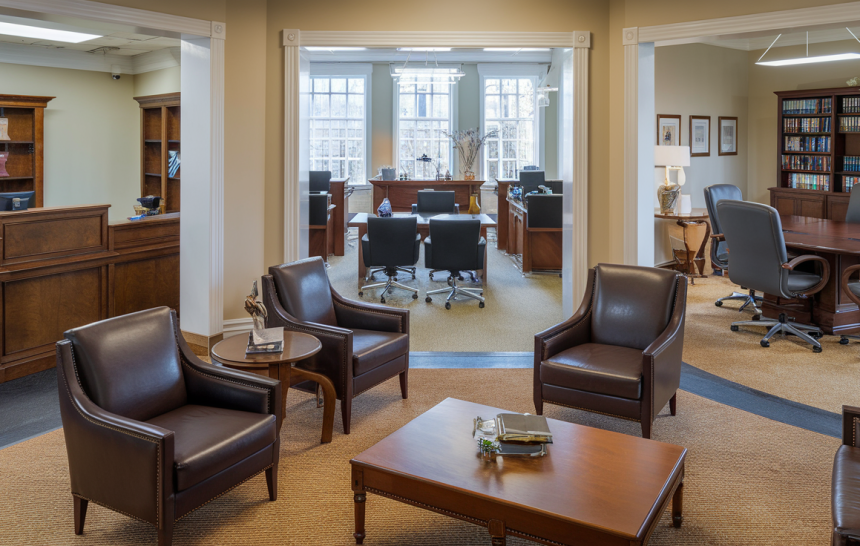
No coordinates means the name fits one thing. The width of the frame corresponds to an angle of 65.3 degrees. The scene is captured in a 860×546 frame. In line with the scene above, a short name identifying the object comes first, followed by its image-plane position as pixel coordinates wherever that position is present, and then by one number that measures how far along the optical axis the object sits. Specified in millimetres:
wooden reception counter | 4691
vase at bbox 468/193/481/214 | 9242
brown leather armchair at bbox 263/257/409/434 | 3752
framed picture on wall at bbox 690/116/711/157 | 9320
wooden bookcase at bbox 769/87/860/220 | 9078
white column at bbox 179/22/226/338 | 5051
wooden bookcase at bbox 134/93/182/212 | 8773
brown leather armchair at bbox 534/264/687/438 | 3525
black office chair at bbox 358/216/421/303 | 7156
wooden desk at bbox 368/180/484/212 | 11344
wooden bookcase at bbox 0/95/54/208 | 8344
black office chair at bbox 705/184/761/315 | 6727
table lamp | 8086
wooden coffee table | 2221
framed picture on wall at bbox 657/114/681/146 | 8836
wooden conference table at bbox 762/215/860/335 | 5668
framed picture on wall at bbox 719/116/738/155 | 9781
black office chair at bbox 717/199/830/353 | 5438
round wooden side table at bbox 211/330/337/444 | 3307
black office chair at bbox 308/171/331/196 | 10062
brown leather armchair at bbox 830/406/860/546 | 2004
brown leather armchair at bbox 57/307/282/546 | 2463
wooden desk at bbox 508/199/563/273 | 8711
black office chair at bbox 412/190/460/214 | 9508
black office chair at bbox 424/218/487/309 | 6973
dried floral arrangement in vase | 13461
